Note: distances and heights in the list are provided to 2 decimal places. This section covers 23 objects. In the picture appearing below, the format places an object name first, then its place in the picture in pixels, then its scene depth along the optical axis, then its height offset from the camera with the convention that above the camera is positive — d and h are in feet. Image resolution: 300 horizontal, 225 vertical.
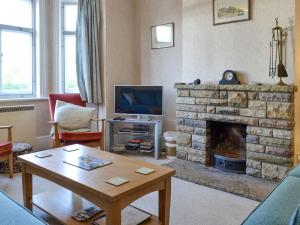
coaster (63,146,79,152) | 8.33 -1.57
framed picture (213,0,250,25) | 10.72 +3.40
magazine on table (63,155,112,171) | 6.79 -1.66
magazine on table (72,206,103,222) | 6.35 -2.73
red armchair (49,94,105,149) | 11.58 -1.71
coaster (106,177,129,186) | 5.70 -1.76
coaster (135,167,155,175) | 6.36 -1.72
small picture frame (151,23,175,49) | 14.06 +3.13
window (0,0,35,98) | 13.80 +2.53
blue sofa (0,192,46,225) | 3.93 -1.75
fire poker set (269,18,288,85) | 9.51 +1.48
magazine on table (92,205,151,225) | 6.20 -2.79
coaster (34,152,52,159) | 7.57 -1.59
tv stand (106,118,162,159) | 13.32 -1.74
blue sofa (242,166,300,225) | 3.51 -1.58
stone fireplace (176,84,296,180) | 9.63 -1.23
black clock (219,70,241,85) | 11.03 +0.72
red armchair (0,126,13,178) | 9.87 -1.95
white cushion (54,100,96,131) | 12.60 -0.88
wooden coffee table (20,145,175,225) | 5.40 -1.85
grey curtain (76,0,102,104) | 14.23 +2.53
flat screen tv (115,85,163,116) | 13.74 -0.17
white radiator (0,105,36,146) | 12.67 -1.12
